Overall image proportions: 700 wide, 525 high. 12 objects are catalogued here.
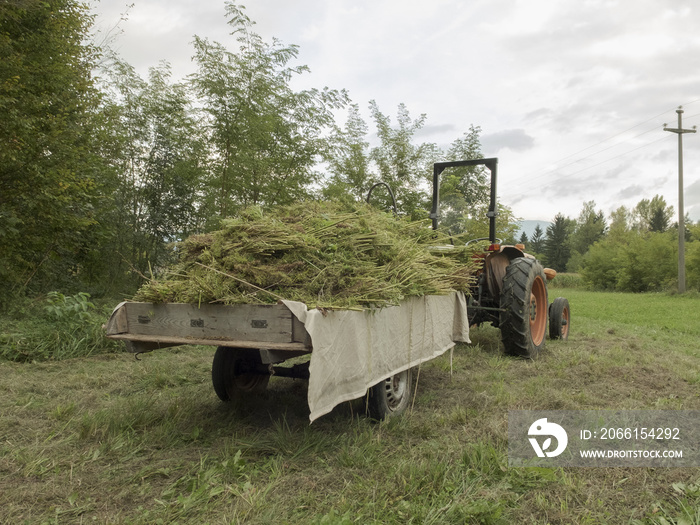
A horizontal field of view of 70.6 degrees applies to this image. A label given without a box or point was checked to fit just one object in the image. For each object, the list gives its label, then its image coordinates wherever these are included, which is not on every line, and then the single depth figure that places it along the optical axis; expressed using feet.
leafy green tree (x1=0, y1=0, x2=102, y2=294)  20.45
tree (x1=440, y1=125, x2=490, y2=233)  44.45
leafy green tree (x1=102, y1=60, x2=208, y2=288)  31.07
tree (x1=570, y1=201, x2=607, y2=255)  191.42
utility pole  71.82
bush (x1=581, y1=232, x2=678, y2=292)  86.74
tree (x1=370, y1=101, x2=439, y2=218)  41.29
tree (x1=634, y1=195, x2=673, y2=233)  173.58
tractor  16.93
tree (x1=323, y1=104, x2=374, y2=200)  32.19
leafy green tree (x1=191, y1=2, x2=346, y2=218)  27.09
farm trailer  8.79
